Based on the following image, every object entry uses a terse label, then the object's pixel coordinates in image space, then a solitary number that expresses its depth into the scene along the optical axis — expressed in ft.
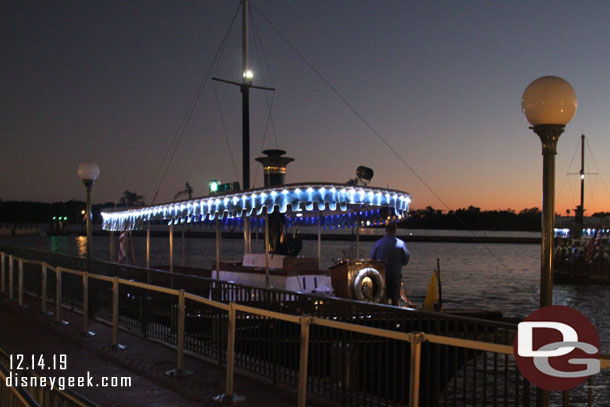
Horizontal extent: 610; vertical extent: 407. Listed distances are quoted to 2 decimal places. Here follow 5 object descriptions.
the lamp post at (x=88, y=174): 48.98
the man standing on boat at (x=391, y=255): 40.60
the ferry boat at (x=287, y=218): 38.37
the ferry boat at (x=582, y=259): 163.22
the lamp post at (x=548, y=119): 16.92
